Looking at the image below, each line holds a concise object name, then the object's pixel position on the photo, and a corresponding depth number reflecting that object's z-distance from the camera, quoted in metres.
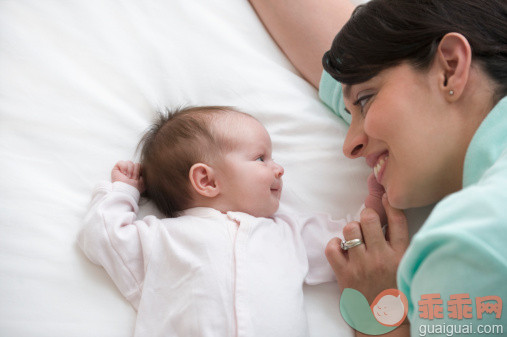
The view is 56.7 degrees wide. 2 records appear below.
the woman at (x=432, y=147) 0.69
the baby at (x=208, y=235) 0.99
